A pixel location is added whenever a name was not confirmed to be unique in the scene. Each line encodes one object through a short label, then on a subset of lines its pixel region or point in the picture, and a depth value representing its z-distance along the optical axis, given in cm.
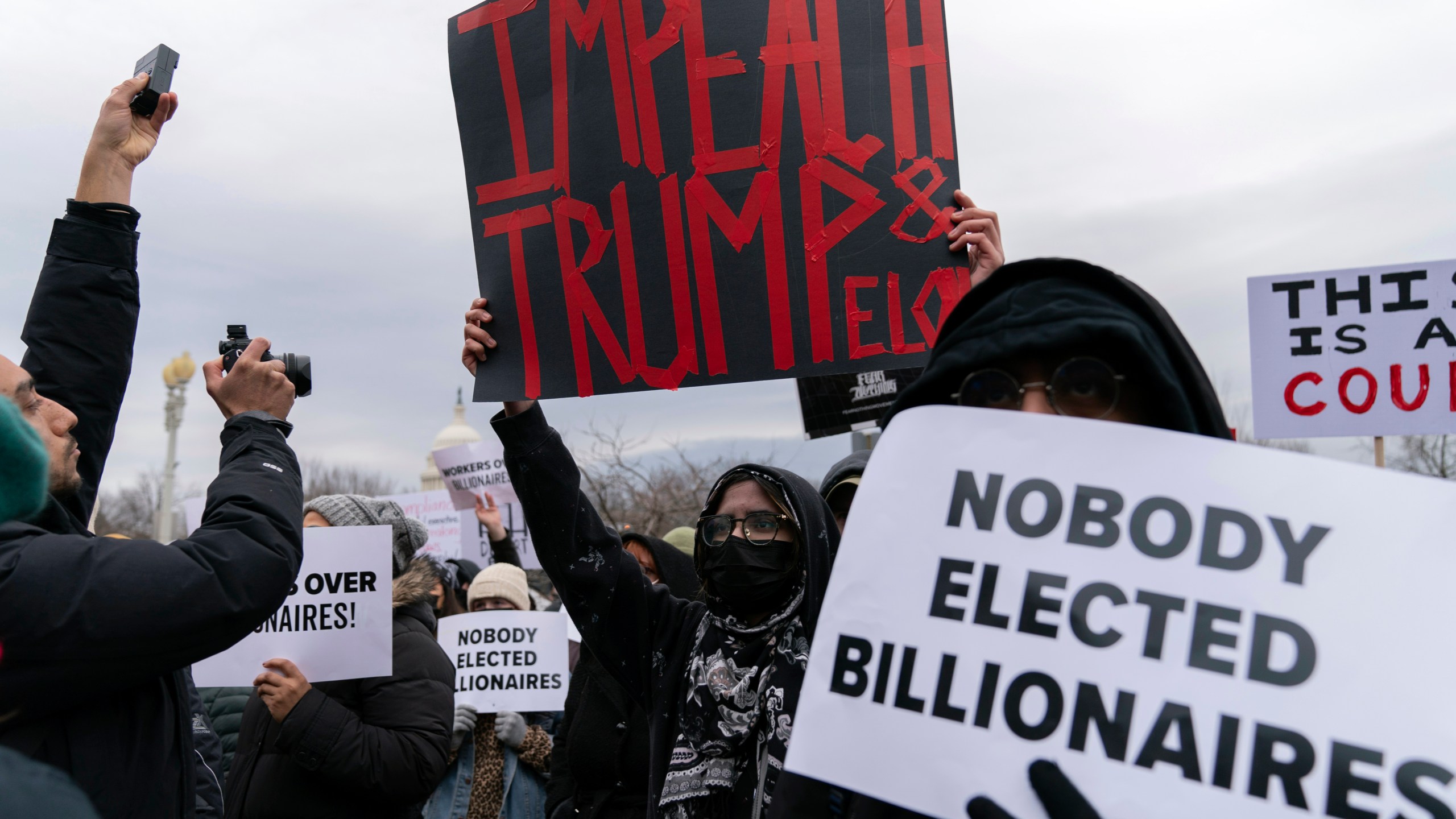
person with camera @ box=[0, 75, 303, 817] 195
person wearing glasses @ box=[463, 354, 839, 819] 258
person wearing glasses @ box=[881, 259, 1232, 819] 145
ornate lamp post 2908
